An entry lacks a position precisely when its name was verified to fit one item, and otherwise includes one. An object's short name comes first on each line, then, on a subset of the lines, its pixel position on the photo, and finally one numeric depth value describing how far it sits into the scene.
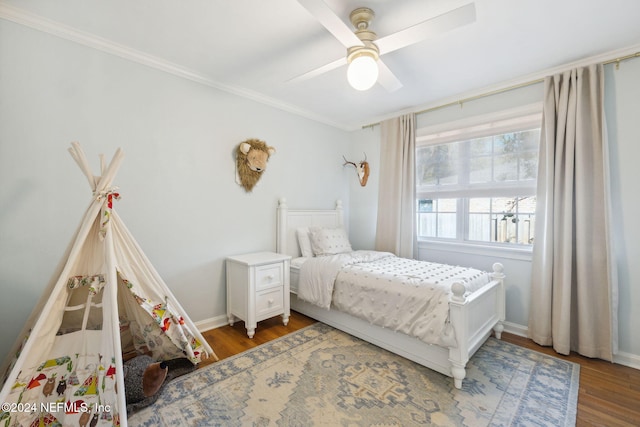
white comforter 1.93
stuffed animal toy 1.64
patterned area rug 1.57
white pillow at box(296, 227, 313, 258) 3.33
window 2.72
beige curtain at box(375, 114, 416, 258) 3.37
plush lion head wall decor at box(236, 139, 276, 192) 2.90
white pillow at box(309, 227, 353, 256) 3.28
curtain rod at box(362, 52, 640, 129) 2.15
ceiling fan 1.40
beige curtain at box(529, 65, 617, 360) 2.16
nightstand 2.56
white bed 1.81
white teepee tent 1.36
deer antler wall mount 3.99
